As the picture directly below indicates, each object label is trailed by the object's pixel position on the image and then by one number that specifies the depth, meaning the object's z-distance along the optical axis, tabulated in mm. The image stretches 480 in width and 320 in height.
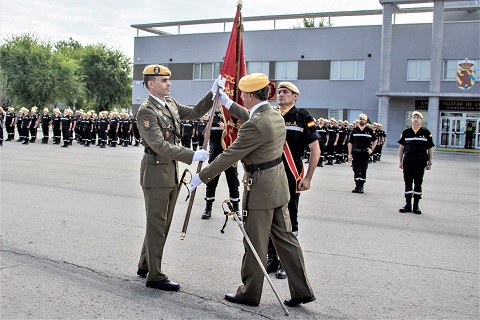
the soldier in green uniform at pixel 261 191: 4441
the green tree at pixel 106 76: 60781
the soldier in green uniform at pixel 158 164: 4852
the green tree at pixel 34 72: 43000
